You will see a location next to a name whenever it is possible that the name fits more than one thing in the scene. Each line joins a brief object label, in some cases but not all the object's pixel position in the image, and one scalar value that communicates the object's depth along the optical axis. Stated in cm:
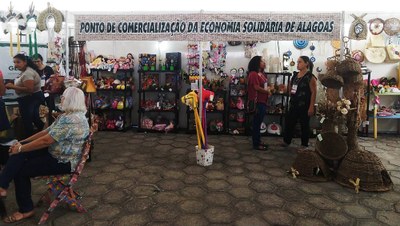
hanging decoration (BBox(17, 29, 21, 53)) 562
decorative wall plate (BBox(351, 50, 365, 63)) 666
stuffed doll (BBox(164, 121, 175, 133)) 683
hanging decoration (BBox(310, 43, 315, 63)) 675
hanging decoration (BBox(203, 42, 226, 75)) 681
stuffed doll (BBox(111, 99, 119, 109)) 698
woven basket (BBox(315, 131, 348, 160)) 419
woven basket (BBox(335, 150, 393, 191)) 387
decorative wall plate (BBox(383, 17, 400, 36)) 594
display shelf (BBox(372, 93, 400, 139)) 650
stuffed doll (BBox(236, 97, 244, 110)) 675
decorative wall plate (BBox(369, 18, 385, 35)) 609
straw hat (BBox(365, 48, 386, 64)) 665
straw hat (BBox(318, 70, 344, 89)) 405
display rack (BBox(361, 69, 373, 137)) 632
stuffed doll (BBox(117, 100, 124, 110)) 694
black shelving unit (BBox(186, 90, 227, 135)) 681
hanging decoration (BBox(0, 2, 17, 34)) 532
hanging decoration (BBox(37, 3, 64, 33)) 472
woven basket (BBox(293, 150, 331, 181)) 420
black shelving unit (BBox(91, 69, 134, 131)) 694
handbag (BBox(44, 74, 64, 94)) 459
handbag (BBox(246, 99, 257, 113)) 613
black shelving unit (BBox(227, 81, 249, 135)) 676
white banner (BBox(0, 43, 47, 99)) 591
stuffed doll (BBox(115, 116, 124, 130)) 693
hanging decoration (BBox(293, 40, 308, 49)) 672
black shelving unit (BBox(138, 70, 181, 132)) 688
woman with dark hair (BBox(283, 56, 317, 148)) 514
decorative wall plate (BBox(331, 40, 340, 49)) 660
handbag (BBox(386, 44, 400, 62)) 656
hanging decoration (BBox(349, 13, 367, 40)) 430
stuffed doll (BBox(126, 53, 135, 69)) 692
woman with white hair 288
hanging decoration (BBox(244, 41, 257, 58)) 684
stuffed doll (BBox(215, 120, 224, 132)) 675
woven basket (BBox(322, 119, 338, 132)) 433
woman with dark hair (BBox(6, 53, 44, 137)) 450
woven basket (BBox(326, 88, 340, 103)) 427
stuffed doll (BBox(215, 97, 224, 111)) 680
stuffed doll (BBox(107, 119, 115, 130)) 695
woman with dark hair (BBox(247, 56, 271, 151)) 522
